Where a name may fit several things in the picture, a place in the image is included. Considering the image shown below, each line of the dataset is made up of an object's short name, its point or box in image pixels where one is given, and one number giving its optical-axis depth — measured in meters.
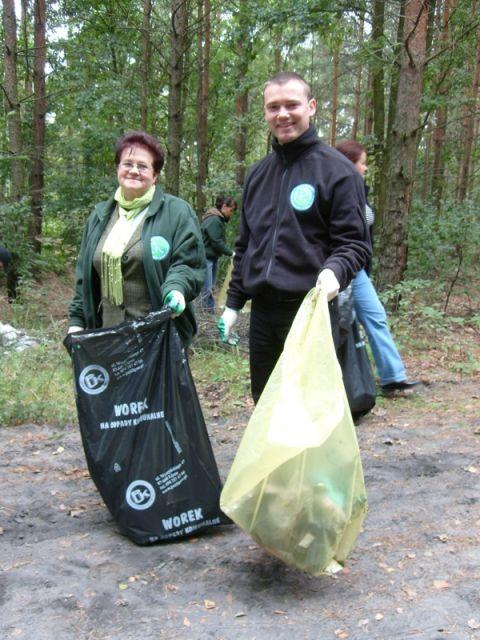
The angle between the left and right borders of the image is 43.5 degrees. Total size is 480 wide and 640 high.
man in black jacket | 2.40
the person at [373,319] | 4.24
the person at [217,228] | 8.20
